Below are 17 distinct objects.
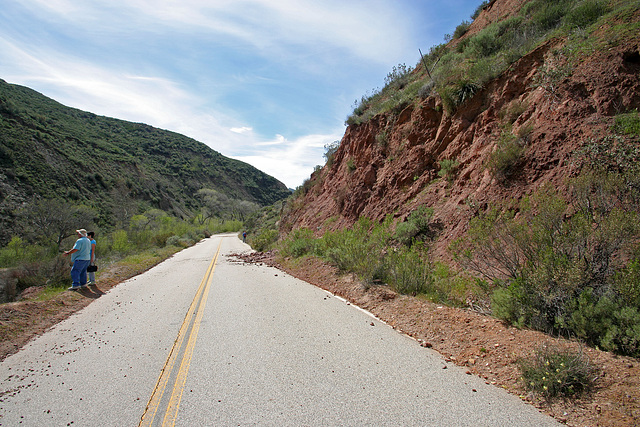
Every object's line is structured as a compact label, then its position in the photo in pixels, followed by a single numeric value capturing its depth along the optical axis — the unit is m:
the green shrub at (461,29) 17.77
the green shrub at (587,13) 9.23
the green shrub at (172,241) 33.44
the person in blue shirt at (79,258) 9.66
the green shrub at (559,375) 3.04
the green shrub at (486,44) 12.54
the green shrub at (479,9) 17.22
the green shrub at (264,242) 22.67
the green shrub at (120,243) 29.65
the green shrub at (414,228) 9.83
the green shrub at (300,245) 14.84
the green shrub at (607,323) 3.46
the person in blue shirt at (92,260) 10.30
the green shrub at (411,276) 7.00
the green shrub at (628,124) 6.21
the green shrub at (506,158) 8.20
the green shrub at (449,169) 10.83
